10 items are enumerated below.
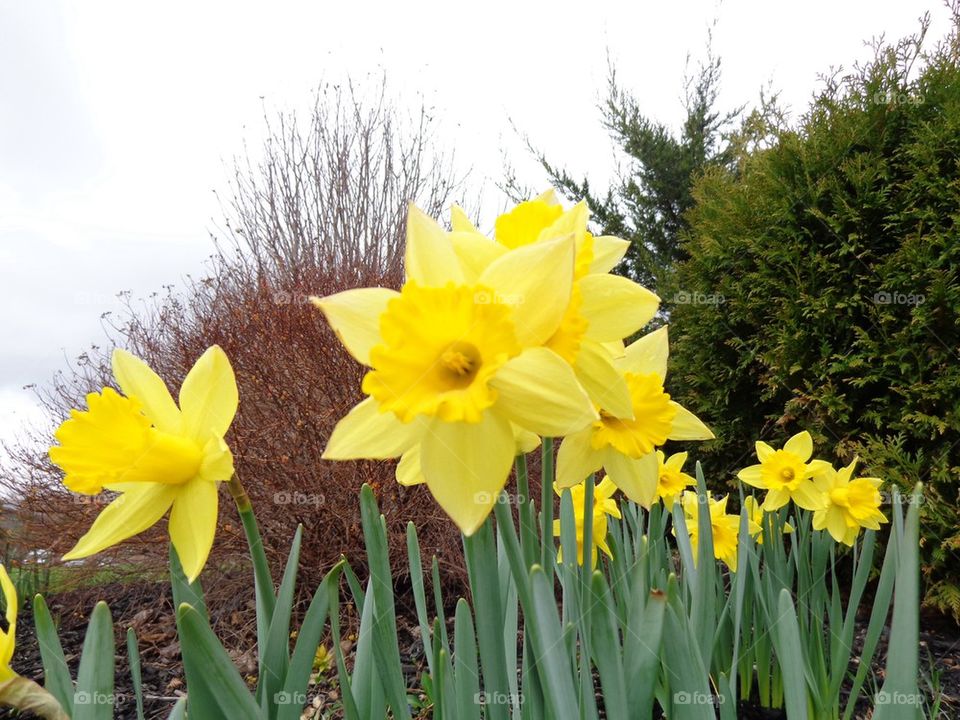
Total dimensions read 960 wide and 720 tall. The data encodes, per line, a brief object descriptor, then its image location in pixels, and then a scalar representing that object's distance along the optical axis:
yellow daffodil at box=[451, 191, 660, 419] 0.26
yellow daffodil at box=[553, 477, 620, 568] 0.51
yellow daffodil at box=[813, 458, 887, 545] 0.62
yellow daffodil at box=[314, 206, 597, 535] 0.23
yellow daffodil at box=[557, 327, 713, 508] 0.31
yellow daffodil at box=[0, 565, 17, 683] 0.25
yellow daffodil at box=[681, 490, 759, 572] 0.67
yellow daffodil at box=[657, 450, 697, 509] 0.58
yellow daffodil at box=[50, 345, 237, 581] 0.26
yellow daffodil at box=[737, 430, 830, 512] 0.63
